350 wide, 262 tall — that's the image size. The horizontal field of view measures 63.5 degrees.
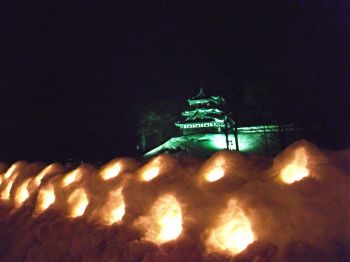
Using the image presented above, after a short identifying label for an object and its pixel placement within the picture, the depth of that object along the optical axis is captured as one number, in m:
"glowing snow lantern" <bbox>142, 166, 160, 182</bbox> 3.65
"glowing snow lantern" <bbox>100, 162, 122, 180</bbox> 4.15
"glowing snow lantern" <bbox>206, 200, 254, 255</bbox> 2.56
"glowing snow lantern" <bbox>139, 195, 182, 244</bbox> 2.99
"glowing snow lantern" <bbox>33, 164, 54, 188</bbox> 5.11
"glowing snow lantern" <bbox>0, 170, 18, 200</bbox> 5.70
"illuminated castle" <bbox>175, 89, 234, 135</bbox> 25.38
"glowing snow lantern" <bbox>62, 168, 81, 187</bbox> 4.50
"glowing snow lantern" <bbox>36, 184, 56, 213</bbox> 4.62
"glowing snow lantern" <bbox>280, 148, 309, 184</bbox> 2.66
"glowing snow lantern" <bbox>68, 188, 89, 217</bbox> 4.07
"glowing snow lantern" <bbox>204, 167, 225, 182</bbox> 3.17
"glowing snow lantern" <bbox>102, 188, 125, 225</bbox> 3.61
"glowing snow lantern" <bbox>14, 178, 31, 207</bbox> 5.23
